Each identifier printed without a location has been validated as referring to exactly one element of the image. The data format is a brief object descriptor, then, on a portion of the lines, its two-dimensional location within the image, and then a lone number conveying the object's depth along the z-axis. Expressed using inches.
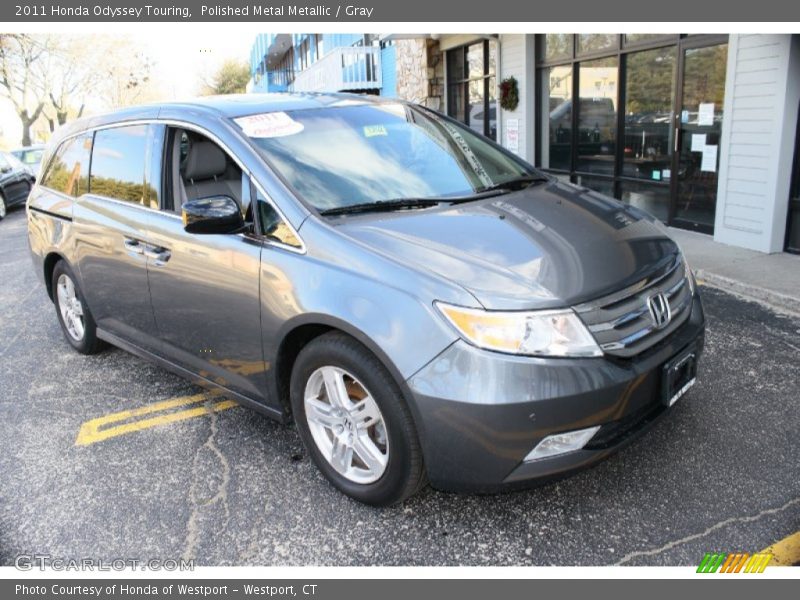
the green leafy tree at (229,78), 2640.3
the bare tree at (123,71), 1608.0
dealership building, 268.8
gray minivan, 95.3
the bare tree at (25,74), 1282.0
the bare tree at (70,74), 1405.1
